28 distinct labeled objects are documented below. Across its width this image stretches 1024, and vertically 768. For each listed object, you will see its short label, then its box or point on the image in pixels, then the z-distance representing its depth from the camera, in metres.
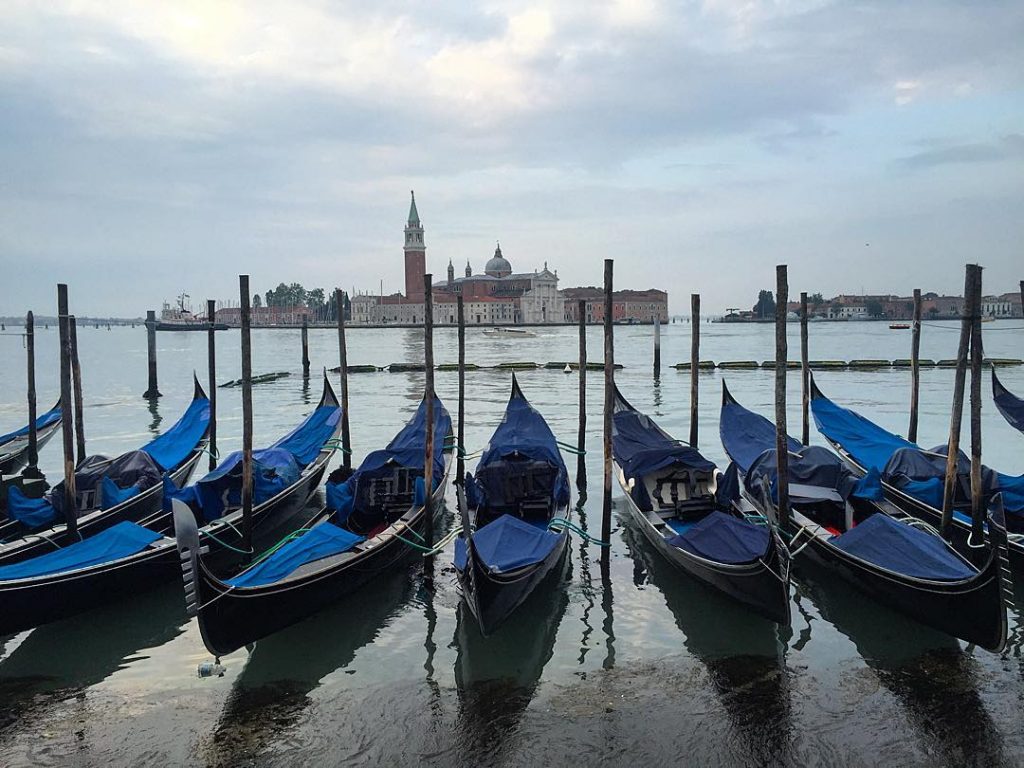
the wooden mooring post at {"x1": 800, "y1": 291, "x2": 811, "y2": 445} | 10.62
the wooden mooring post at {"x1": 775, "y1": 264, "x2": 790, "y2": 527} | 6.04
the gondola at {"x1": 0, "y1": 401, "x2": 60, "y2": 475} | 10.74
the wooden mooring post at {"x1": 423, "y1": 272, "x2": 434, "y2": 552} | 6.26
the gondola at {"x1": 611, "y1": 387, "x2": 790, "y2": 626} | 5.08
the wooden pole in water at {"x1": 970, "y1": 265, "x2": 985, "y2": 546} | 5.73
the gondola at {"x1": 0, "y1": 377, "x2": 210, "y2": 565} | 6.15
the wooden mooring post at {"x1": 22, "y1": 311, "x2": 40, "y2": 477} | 9.66
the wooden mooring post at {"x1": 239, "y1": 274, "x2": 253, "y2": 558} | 6.29
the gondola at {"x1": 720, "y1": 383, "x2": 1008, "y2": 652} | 4.51
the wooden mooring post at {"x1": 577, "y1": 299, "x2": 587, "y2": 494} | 9.74
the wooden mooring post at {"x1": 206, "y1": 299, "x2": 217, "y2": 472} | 10.42
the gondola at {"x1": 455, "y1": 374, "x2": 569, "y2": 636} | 5.04
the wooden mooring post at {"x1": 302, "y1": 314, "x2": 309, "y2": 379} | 25.88
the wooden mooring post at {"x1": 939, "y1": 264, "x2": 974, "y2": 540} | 6.07
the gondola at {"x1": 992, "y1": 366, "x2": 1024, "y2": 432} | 9.69
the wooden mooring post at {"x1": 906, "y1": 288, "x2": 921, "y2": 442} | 10.32
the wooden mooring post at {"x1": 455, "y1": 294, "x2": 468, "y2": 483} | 9.72
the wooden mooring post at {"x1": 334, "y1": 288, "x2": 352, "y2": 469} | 10.15
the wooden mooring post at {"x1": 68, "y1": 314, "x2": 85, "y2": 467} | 9.69
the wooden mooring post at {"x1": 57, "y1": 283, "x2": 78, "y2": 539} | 6.27
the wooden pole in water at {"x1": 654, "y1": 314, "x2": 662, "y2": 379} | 25.21
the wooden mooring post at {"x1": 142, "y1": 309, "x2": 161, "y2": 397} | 21.22
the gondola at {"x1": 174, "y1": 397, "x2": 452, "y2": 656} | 4.56
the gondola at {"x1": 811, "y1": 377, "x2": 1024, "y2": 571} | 6.16
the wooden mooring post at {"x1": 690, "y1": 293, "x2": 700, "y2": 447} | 10.08
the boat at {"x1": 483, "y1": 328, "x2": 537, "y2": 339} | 70.38
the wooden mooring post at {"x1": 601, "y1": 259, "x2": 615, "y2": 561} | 6.81
